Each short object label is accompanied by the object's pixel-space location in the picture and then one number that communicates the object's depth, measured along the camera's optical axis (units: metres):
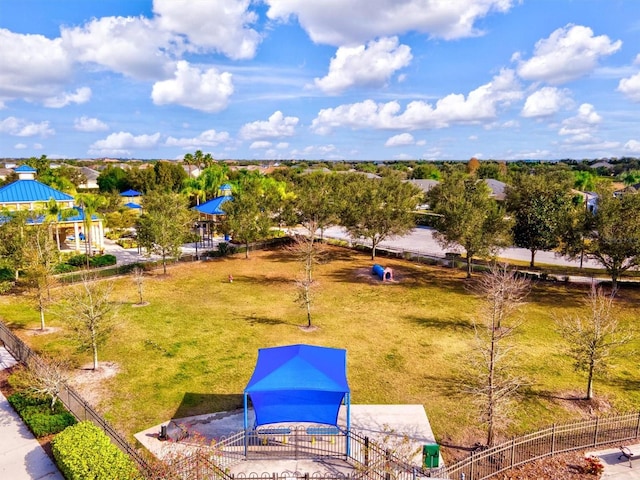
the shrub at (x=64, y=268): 39.09
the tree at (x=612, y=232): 30.95
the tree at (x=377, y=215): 45.16
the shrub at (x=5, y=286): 31.62
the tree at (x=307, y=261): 28.19
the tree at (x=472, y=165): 152.29
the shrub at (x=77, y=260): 41.81
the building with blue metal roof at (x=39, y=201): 44.31
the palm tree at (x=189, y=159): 95.07
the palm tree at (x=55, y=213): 41.83
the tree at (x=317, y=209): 50.22
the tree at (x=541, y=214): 38.50
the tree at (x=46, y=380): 16.58
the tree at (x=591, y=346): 18.72
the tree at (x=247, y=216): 46.00
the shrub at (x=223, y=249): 48.73
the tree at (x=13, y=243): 33.66
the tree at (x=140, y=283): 31.56
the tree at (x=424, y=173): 132.25
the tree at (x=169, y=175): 92.25
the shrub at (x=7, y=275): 36.58
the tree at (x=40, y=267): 25.61
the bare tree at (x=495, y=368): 15.34
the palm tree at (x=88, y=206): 44.44
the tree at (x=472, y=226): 37.09
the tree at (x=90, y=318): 21.27
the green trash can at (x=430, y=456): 14.05
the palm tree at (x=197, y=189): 71.88
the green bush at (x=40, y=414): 16.08
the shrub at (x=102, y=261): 42.39
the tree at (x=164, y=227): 38.34
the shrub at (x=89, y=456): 12.59
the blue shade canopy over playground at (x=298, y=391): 15.30
